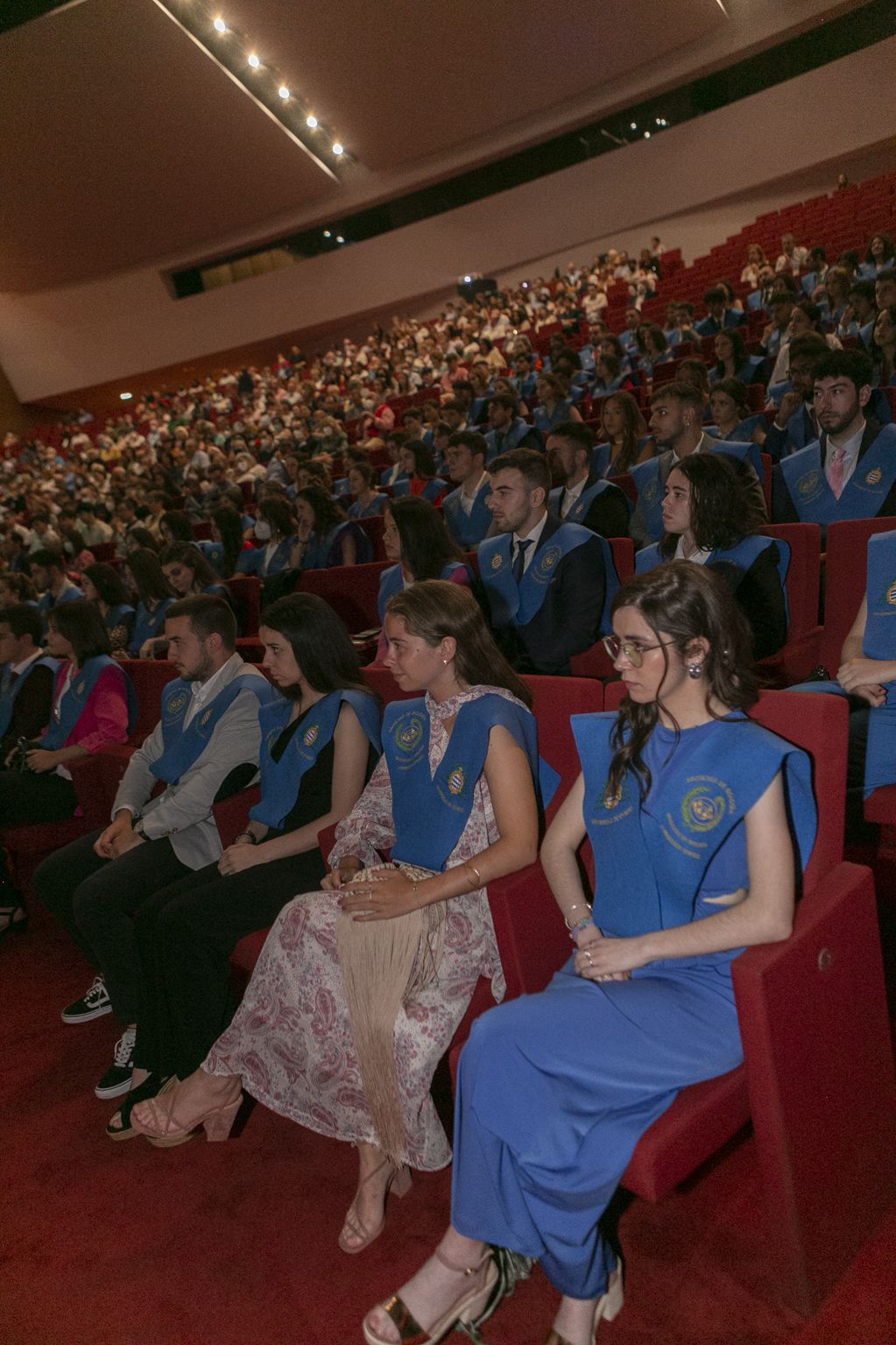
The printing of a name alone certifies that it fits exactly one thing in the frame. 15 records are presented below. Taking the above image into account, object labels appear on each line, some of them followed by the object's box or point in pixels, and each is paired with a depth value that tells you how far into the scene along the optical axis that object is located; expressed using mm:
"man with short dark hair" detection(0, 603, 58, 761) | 3500
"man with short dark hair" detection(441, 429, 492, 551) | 4402
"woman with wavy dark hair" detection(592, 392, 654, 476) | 4641
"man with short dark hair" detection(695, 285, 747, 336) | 7820
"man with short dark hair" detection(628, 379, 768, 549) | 3416
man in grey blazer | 2334
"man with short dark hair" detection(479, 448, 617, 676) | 2918
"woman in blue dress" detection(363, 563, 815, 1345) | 1273
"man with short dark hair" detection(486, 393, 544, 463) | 5605
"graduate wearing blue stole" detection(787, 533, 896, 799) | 1891
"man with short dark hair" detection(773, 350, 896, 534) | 2930
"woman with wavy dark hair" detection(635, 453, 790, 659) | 2375
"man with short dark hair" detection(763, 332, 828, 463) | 4258
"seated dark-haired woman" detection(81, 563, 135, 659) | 4762
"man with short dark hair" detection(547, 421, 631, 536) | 3758
